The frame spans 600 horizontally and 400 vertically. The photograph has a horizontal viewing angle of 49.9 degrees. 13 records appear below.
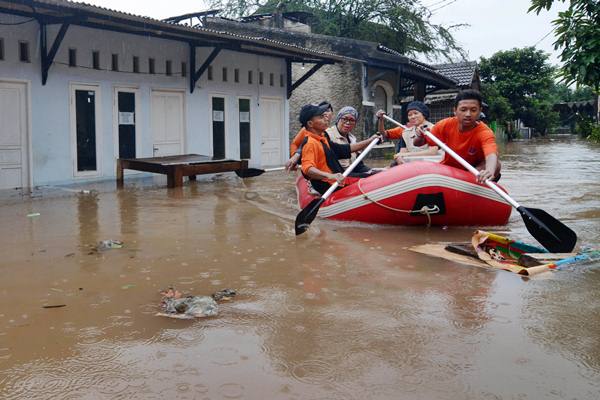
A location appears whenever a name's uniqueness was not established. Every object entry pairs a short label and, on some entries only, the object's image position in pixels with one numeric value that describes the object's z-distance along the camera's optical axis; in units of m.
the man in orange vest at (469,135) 6.62
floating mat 5.00
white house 10.39
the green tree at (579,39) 6.98
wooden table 10.65
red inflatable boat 6.77
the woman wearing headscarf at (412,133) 8.32
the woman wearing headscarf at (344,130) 7.98
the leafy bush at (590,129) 11.57
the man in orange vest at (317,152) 7.24
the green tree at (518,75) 36.53
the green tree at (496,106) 34.03
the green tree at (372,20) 26.83
